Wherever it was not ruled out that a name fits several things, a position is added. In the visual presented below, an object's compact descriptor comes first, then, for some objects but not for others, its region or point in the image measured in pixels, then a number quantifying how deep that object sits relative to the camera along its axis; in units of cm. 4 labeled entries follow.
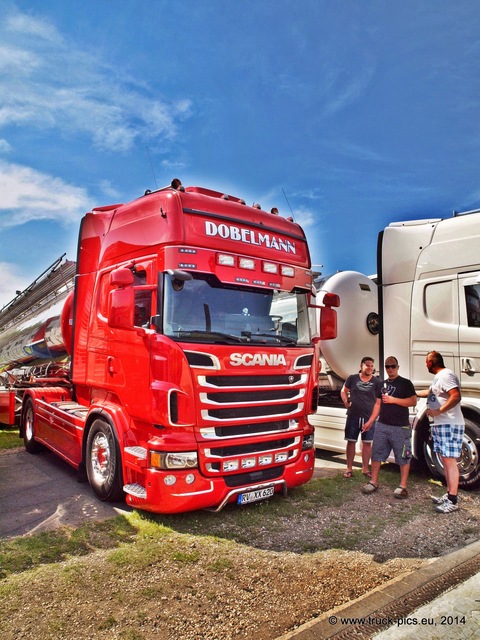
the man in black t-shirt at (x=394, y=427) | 621
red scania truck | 477
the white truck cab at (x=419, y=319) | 663
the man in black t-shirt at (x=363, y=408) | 682
